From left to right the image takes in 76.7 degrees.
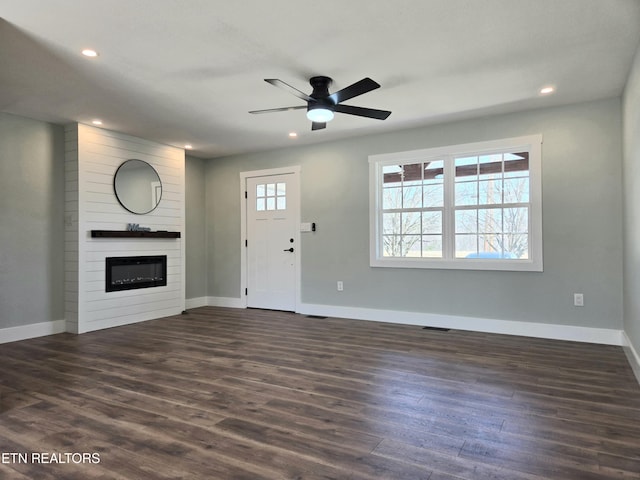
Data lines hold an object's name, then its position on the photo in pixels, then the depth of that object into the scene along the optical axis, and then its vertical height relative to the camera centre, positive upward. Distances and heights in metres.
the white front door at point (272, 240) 6.24 +0.07
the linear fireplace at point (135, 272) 5.27 -0.37
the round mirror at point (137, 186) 5.39 +0.82
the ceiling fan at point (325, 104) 3.39 +1.22
